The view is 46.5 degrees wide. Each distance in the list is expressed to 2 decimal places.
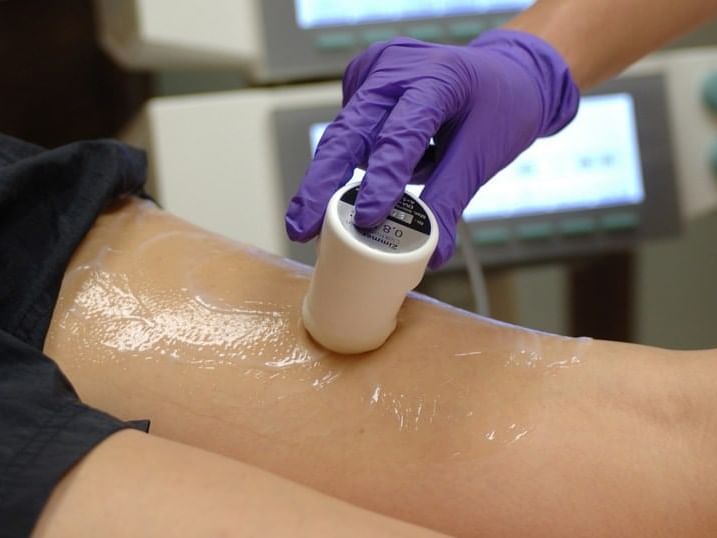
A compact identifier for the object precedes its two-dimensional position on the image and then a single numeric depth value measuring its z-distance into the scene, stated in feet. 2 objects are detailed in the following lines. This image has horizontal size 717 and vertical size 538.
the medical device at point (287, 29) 3.82
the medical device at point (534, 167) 3.81
